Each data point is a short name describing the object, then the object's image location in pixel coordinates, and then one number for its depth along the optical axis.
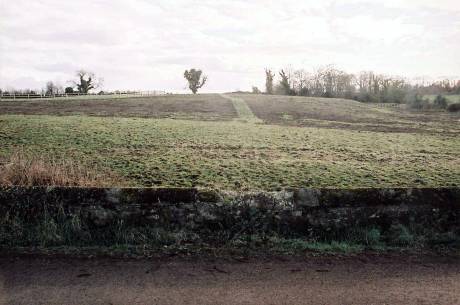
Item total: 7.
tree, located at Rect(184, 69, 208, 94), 123.09
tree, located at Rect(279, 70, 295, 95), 100.12
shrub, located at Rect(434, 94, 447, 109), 57.00
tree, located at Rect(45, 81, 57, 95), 79.85
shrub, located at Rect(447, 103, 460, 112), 52.23
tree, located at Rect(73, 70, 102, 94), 102.38
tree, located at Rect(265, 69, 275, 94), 114.81
